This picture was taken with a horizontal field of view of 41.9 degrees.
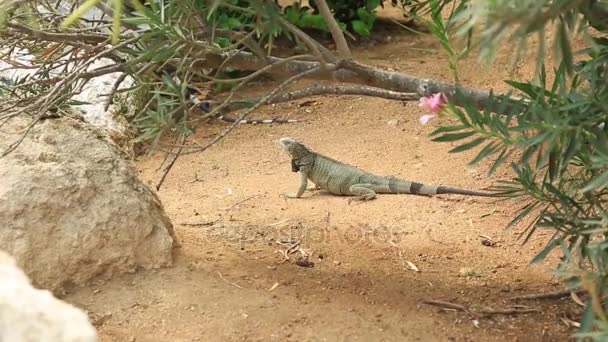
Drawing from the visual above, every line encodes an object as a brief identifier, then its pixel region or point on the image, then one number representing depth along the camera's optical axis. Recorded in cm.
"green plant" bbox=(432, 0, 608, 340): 179
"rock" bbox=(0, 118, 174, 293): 303
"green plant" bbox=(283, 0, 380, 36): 773
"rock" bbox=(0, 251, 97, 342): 144
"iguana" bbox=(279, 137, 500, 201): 515
